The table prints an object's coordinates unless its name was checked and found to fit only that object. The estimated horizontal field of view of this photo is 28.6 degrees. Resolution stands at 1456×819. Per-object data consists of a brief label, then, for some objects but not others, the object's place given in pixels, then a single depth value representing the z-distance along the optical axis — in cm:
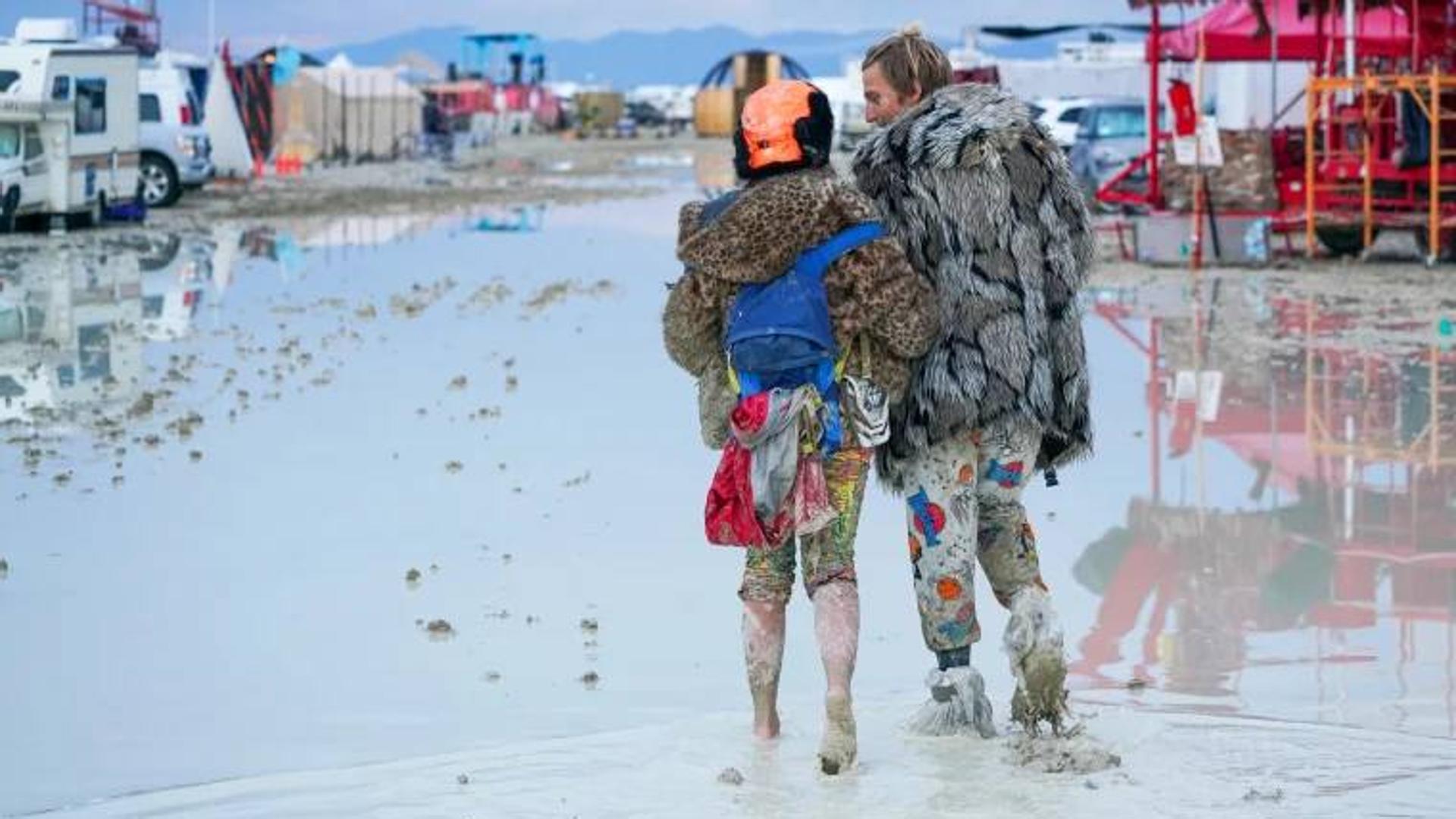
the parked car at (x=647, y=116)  10981
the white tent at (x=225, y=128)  4666
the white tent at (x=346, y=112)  5838
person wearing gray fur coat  651
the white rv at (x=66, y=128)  3036
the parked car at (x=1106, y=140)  3550
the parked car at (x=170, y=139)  3853
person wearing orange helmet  636
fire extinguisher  2423
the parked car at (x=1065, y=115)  3930
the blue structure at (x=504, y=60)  11956
